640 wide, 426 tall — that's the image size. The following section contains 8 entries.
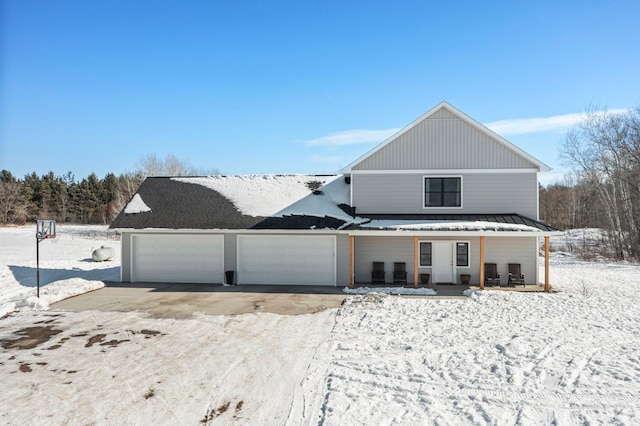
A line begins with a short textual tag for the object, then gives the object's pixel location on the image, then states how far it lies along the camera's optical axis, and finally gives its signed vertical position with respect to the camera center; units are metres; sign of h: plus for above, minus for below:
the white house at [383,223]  16.45 -0.15
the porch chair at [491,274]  15.85 -2.18
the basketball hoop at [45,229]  14.17 -0.32
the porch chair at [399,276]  16.23 -2.24
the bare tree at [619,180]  28.20 +2.85
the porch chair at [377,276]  16.39 -2.26
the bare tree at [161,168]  48.69 +6.18
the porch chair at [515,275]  15.89 -2.18
